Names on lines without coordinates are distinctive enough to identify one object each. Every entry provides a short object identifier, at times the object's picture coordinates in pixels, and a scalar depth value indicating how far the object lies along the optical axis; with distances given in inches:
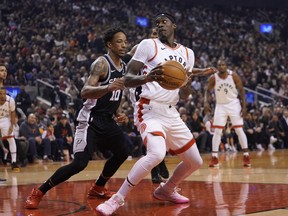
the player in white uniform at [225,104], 490.3
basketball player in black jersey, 263.7
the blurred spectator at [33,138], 587.6
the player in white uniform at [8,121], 488.4
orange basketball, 227.9
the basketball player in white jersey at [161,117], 234.1
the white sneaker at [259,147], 796.5
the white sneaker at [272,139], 815.1
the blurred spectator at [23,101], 714.9
